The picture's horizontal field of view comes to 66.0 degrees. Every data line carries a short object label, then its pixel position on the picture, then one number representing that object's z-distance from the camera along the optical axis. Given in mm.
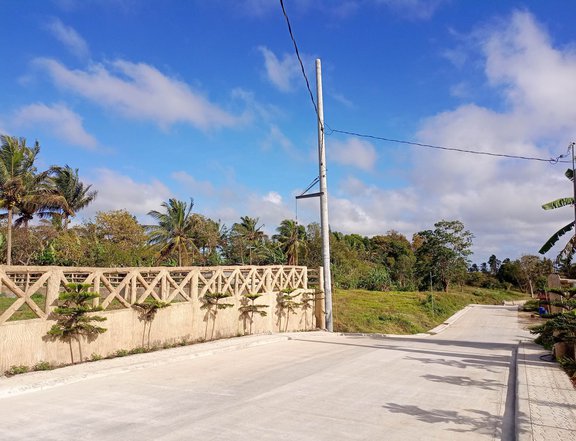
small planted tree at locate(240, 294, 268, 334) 13047
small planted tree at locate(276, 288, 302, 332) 14711
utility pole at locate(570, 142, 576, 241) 13652
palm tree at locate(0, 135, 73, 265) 26781
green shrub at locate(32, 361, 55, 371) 7521
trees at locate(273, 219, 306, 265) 47688
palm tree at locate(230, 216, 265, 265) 48553
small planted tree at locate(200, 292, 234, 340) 11609
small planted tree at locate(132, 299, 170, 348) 9631
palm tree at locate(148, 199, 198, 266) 36844
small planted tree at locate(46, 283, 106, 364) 7930
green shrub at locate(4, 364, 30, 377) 7072
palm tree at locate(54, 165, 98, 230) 40125
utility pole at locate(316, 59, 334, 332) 15906
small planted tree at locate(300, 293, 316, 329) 16078
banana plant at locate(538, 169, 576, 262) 14835
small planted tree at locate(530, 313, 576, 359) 8234
